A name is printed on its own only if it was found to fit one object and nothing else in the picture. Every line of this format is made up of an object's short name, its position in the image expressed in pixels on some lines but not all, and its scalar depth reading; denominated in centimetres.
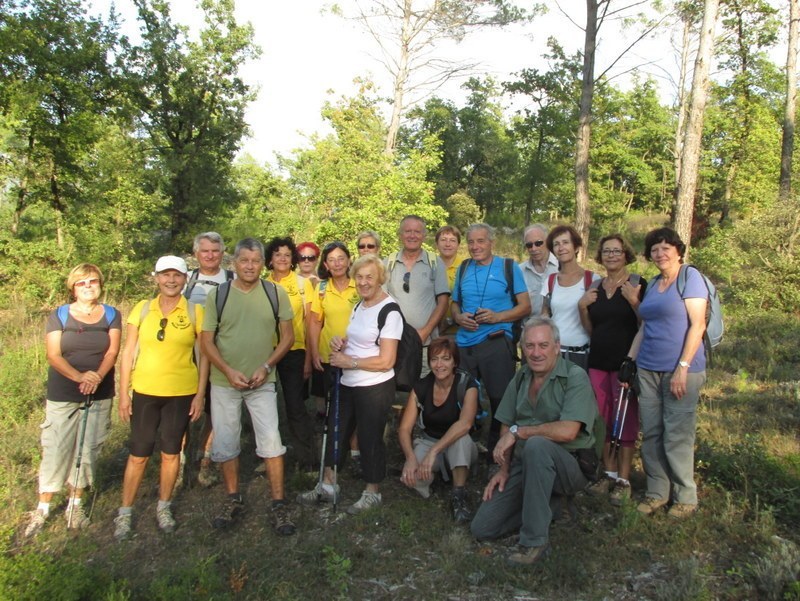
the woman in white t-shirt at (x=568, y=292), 448
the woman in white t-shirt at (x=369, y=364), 411
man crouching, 349
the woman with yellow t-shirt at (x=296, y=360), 482
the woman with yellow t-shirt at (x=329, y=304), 471
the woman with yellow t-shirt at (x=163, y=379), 388
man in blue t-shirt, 465
